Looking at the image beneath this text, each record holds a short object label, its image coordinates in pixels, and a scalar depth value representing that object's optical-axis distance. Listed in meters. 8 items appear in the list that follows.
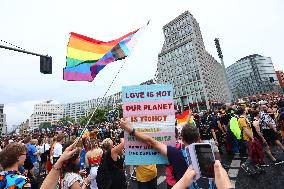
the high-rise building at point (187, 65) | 84.81
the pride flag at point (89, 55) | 4.47
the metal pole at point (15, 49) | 8.40
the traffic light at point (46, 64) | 9.51
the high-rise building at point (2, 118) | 155.49
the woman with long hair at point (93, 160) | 4.63
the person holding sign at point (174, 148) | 2.58
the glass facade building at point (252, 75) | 139.80
